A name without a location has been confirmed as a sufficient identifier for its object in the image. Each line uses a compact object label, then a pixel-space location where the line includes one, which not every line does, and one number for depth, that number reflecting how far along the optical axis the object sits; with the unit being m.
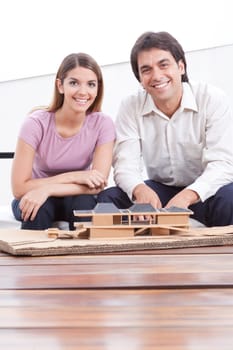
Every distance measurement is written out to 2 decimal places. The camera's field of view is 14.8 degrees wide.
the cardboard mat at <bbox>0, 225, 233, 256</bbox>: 2.28
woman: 3.08
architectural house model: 2.41
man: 3.16
